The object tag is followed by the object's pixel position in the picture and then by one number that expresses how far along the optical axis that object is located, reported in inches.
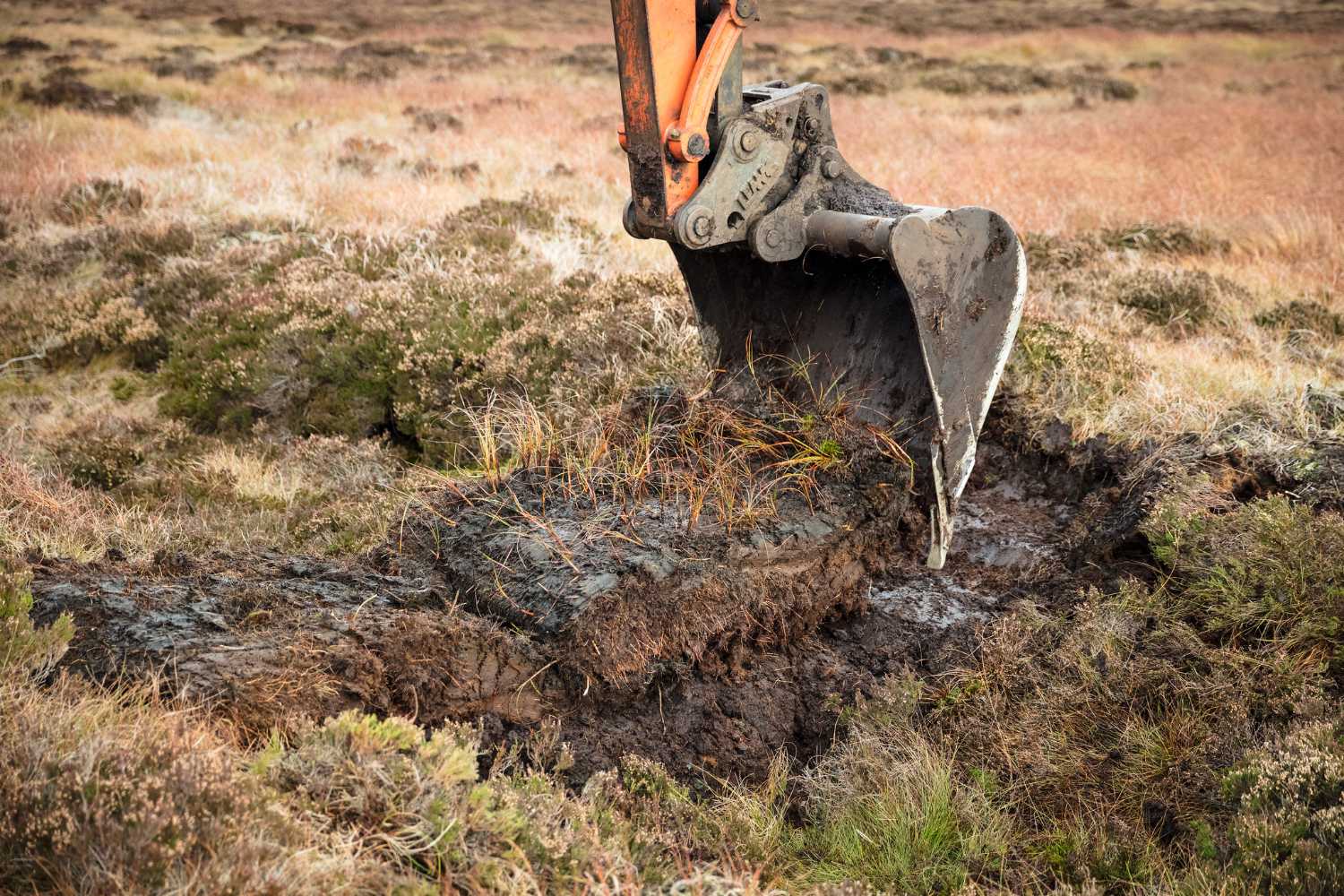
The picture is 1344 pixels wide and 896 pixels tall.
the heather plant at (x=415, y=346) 256.2
